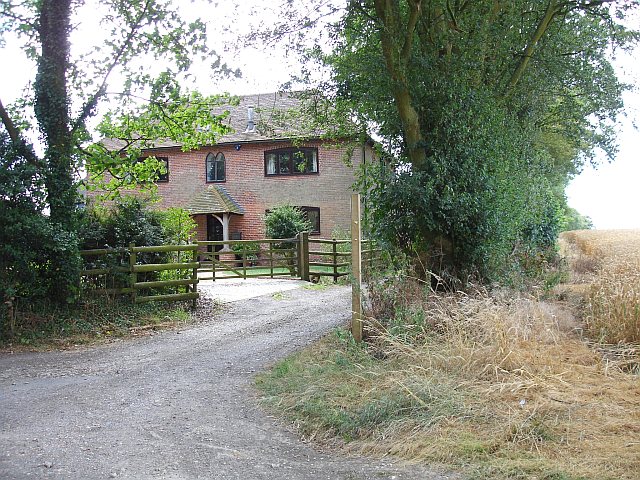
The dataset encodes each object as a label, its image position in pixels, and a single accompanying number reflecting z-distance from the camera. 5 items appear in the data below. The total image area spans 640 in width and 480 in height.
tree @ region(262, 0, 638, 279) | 10.55
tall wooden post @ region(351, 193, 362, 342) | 8.74
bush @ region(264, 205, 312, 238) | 26.83
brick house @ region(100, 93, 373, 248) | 28.84
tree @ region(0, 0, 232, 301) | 11.22
